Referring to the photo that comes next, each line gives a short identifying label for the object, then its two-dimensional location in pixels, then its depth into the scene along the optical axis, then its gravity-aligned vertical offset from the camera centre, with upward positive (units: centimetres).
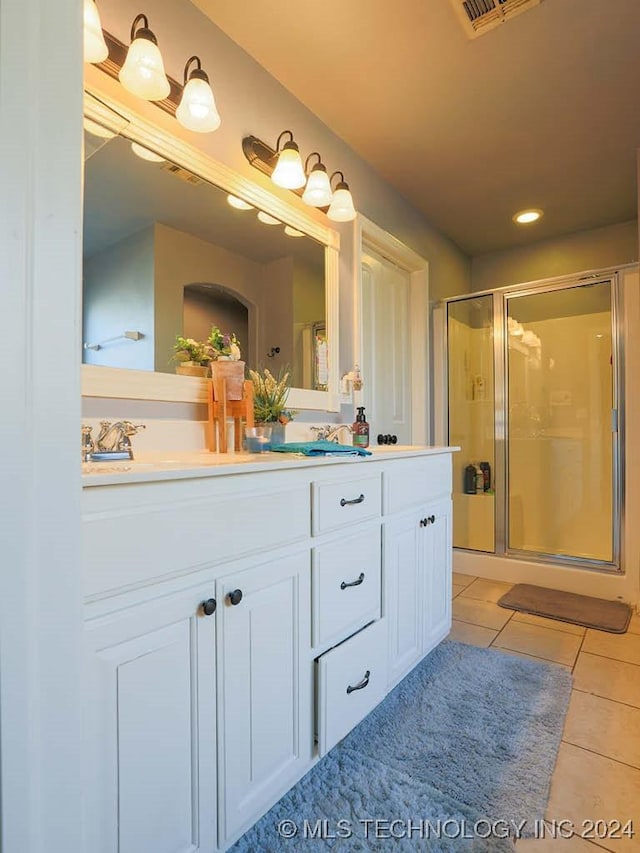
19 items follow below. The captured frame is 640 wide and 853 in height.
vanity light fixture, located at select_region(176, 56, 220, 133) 137 +103
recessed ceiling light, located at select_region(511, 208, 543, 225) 299 +148
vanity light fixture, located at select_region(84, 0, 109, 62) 112 +103
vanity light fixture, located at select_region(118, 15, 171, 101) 123 +104
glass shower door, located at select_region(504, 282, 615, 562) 299 +5
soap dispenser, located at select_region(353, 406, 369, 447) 203 -2
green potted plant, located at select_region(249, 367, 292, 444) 157 +9
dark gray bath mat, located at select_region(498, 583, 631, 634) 223 -100
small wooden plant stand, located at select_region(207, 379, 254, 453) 144 +6
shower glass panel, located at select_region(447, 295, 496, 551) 321 +10
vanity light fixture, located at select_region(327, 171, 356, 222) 200 +103
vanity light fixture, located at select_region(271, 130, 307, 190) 171 +103
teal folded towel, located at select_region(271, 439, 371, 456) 134 -6
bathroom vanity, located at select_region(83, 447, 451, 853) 73 -44
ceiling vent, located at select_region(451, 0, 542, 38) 150 +146
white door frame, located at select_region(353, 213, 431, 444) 297 +61
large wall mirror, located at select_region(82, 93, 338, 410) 124 +57
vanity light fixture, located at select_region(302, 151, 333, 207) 188 +105
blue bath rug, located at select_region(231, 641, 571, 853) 104 -97
